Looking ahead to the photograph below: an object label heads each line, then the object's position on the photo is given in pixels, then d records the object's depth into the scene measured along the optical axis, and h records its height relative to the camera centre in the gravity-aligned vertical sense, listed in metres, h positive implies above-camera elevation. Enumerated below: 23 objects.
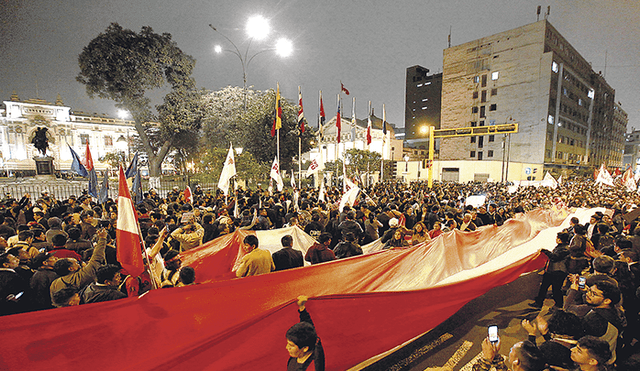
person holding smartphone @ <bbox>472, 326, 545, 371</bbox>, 2.41 -1.68
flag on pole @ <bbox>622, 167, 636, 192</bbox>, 20.25 -1.37
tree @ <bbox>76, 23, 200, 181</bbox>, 24.25 +7.88
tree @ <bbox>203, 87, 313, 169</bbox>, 29.44 +4.18
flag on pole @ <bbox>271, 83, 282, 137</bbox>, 16.84 +2.89
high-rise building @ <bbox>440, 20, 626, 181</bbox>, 46.53 +11.38
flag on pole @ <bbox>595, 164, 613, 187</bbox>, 19.75 -1.00
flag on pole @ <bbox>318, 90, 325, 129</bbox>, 21.60 +3.66
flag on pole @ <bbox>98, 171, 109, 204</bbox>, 10.45 -1.13
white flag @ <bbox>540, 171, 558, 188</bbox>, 22.14 -1.56
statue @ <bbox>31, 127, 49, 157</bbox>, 25.83 +2.05
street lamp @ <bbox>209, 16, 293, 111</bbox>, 19.02 +8.03
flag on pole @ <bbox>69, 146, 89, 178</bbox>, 11.85 -0.14
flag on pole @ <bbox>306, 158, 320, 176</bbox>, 16.74 -0.18
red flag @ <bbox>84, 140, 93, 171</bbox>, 11.01 +0.03
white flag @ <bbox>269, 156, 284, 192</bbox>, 14.38 -0.59
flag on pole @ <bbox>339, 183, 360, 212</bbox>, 10.07 -1.21
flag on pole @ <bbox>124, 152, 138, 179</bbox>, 11.22 -0.21
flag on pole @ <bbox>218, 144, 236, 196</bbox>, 10.29 -0.37
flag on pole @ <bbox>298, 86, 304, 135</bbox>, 19.12 +3.33
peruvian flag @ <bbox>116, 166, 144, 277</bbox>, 3.81 -0.97
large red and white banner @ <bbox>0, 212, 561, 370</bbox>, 2.59 -1.70
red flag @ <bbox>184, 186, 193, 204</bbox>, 12.05 -1.40
